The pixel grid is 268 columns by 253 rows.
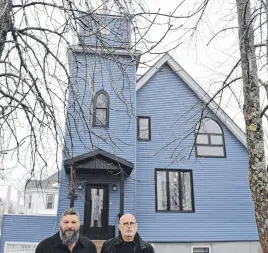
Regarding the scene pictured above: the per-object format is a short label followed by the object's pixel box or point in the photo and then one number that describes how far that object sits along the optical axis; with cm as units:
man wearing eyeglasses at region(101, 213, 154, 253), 237
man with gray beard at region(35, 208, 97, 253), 232
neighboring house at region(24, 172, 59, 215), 2202
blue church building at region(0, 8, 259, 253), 857
